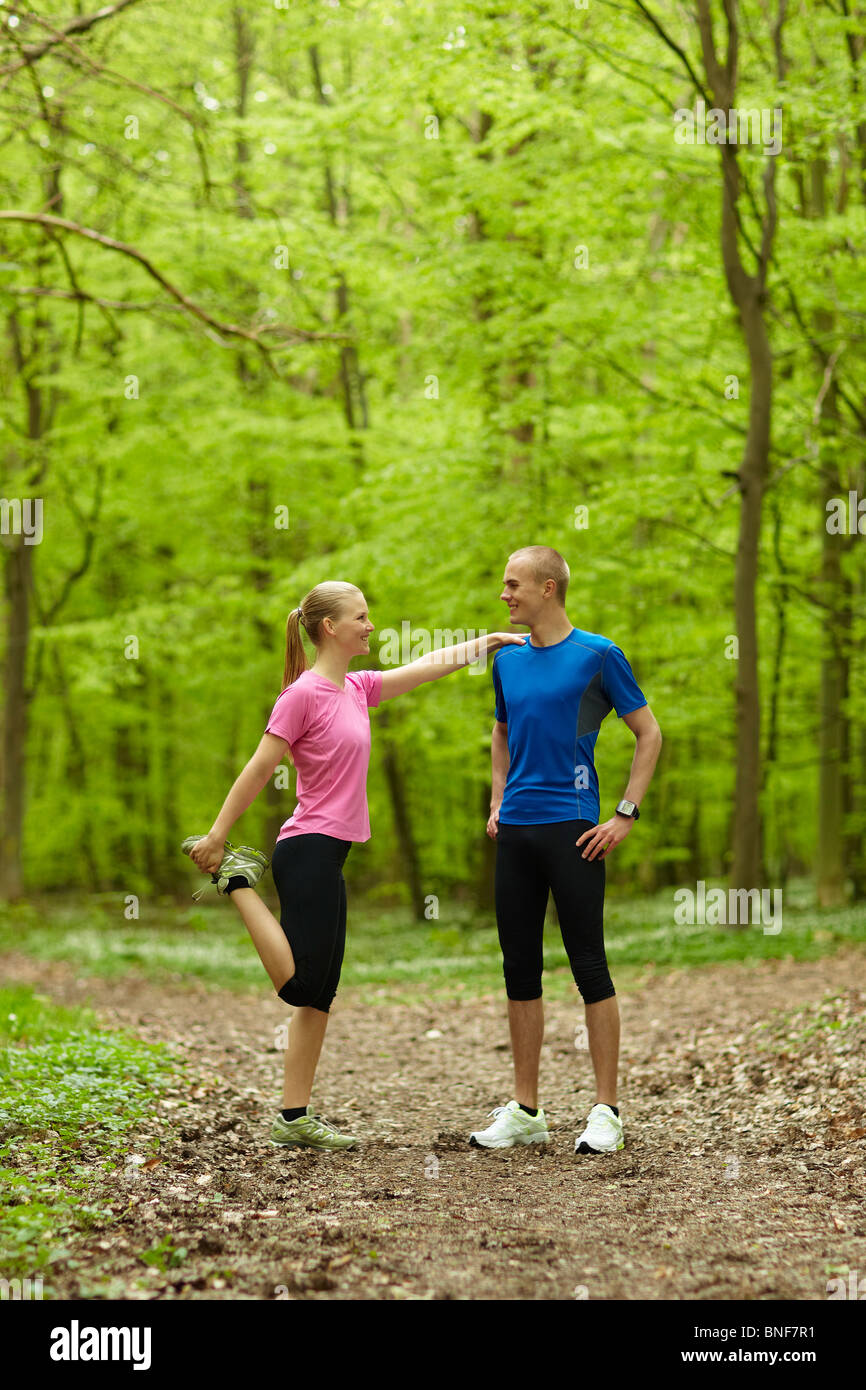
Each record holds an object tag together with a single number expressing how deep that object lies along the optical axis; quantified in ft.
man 15.12
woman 14.78
